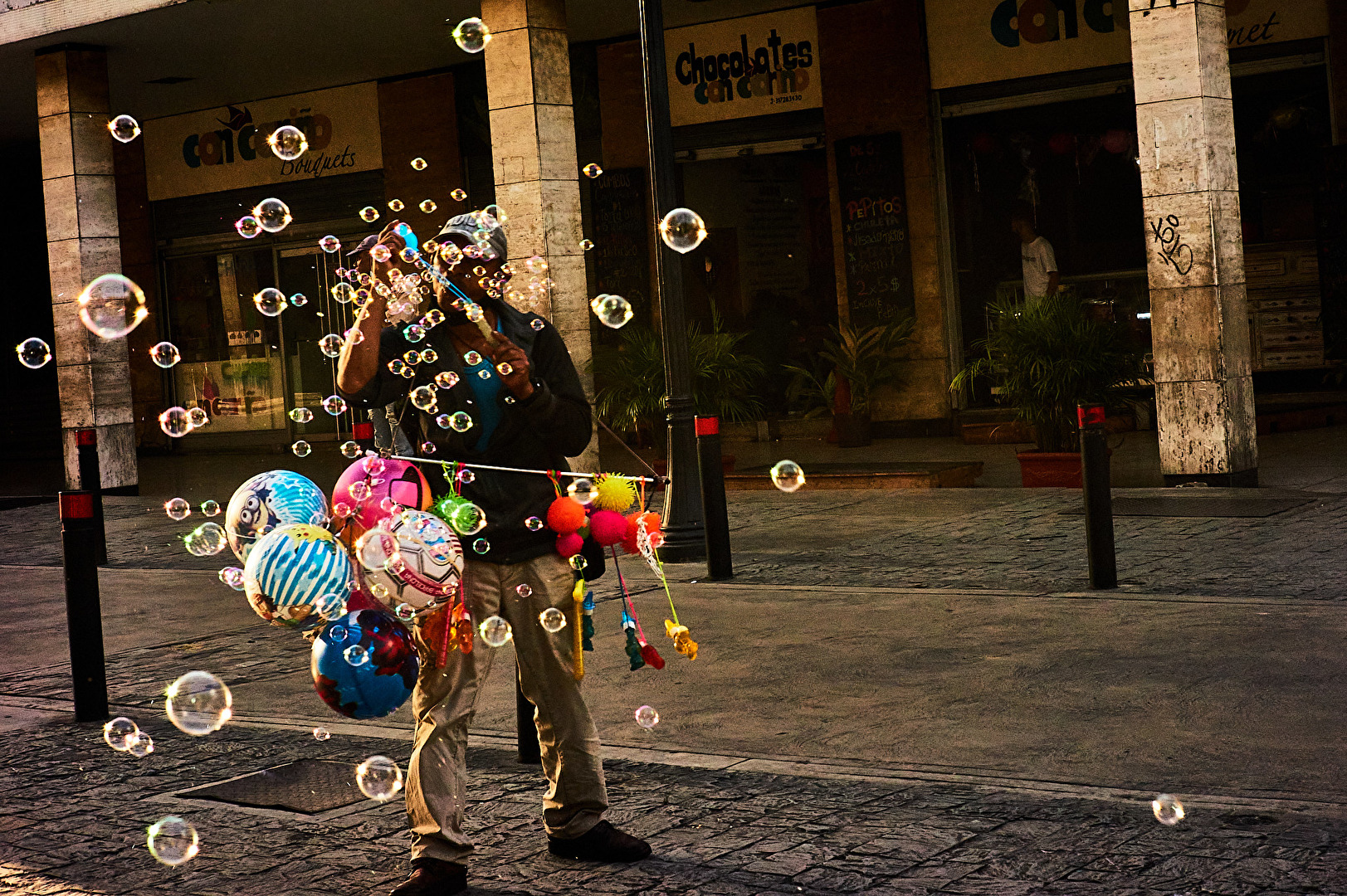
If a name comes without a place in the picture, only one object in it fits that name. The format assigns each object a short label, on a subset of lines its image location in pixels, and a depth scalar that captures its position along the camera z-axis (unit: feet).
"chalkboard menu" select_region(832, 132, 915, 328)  58.23
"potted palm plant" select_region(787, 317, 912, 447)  57.41
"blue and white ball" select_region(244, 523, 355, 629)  14.25
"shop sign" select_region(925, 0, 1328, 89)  50.93
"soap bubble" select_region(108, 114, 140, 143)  20.75
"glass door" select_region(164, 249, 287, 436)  77.00
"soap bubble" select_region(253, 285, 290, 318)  19.26
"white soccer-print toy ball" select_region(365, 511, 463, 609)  14.24
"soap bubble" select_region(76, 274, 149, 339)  18.54
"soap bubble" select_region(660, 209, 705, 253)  21.59
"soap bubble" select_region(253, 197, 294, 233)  19.36
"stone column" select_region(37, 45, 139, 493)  59.52
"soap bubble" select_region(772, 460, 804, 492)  20.40
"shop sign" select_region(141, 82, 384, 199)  71.67
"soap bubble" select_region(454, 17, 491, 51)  20.08
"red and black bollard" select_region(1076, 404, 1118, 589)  27.40
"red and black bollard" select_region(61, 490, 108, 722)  23.41
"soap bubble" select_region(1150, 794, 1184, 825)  15.08
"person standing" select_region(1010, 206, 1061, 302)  54.90
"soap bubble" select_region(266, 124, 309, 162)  20.63
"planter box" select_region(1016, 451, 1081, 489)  41.52
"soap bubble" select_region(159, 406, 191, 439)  19.13
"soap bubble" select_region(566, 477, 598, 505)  15.56
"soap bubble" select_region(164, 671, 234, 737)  16.15
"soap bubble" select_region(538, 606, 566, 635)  15.21
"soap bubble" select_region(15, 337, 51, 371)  21.60
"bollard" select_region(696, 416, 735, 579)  31.65
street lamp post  35.17
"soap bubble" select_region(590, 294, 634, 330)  19.01
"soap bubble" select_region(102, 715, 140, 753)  17.27
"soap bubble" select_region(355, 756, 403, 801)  14.90
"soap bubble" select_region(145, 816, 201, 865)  15.02
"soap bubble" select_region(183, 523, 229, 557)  17.62
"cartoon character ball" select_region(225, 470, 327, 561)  15.88
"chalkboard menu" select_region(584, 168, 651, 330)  63.82
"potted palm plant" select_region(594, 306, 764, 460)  50.55
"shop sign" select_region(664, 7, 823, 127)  59.62
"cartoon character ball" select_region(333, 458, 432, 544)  14.94
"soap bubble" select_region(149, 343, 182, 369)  20.03
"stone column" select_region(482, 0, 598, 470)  49.08
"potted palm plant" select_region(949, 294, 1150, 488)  40.88
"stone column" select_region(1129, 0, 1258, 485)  39.11
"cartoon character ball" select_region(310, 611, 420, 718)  14.40
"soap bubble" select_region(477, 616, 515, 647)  14.96
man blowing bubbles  15.07
